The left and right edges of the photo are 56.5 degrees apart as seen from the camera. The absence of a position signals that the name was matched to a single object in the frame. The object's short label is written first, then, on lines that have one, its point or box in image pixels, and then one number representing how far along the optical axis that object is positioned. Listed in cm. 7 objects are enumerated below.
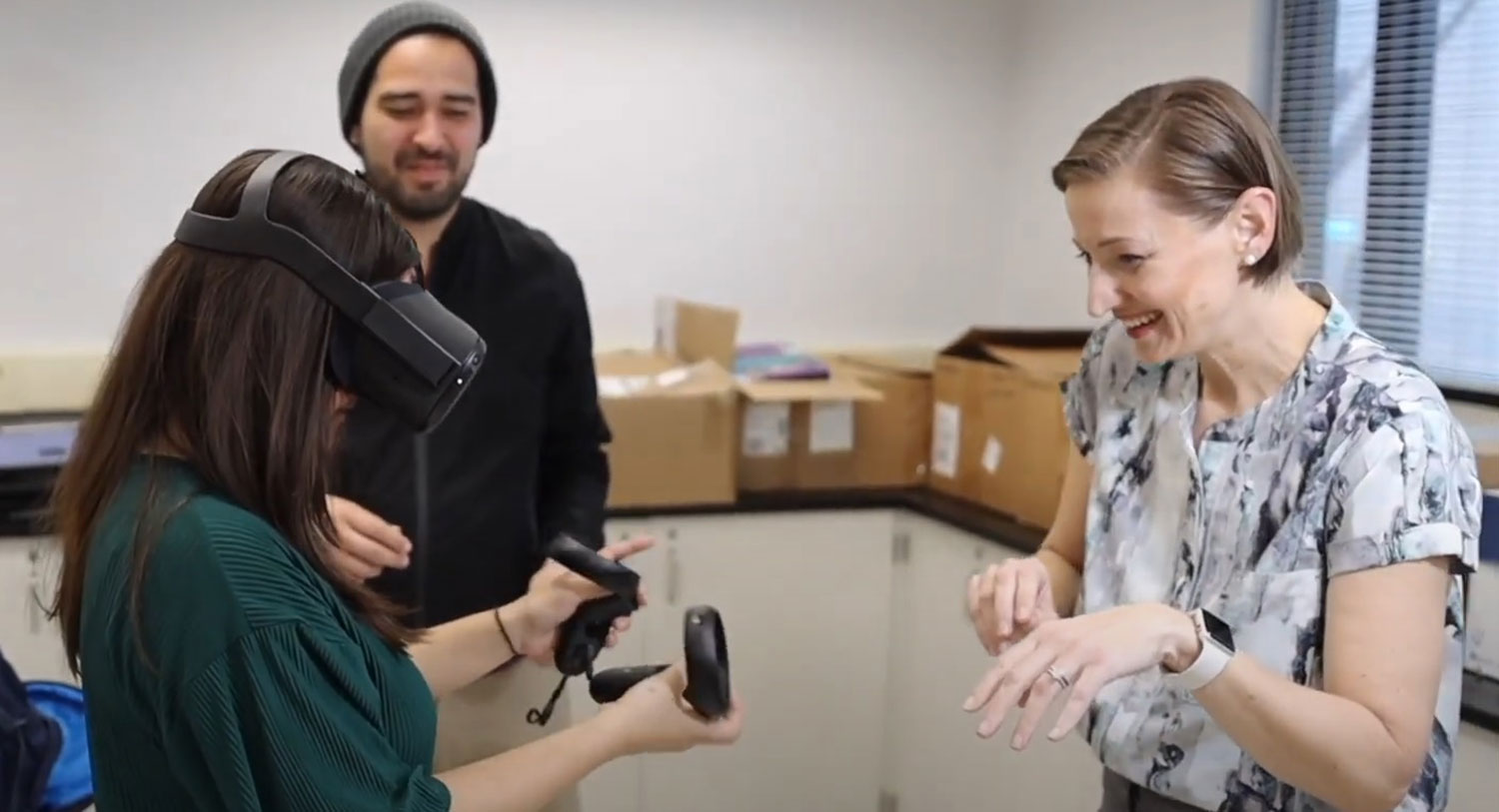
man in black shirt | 201
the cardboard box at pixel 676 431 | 291
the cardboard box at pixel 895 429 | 318
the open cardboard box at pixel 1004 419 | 274
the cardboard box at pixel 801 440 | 307
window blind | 241
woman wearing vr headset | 96
